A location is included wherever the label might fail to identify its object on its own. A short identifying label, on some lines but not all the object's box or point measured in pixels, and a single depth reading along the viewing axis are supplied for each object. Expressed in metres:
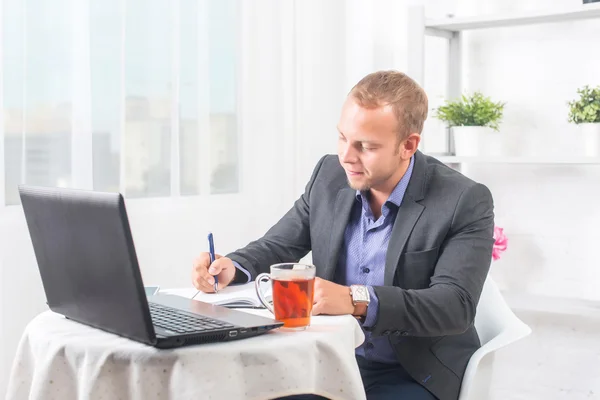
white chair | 3.21
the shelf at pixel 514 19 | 3.95
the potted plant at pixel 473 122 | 4.16
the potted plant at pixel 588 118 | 3.95
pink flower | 4.17
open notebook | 3.08
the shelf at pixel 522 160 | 3.91
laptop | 2.65
